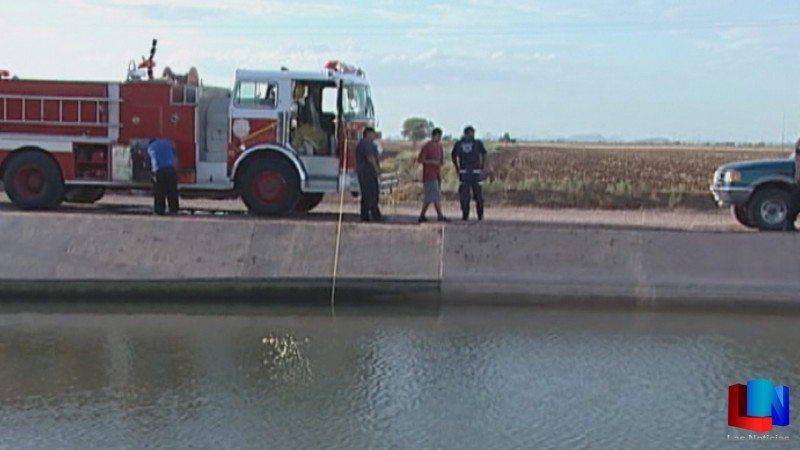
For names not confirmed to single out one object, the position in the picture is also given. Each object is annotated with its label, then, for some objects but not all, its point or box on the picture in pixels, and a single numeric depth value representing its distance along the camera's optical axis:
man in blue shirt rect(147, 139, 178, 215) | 16.14
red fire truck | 16.36
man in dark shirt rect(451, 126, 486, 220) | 16.02
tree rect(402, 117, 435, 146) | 63.69
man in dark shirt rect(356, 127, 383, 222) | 15.54
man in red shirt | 16.17
